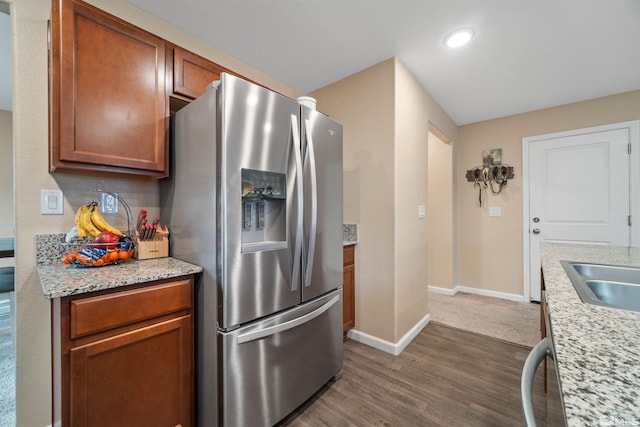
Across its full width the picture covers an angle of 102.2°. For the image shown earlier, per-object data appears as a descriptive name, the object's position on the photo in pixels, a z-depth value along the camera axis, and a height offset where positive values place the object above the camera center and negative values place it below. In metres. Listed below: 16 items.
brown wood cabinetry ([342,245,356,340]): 2.26 -0.67
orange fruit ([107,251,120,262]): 1.29 -0.21
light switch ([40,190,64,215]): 1.35 +0.07
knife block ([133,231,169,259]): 1.47 -0.19
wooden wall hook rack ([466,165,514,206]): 3.40 +0.50
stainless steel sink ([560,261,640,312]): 1.03 -0.30
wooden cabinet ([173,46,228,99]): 1.59 +0.91
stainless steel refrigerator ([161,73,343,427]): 1.21 -0.15
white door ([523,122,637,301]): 2.76 +0.26
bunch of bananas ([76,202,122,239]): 1.35 -0.04
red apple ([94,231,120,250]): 1.30 -0.12
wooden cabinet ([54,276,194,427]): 0.97 -0.59
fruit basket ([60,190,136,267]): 1.24 -0.14
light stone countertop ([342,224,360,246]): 2.37 -0.17
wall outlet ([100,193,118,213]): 1.55 +0.07
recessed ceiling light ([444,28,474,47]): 1.82 +1.28
